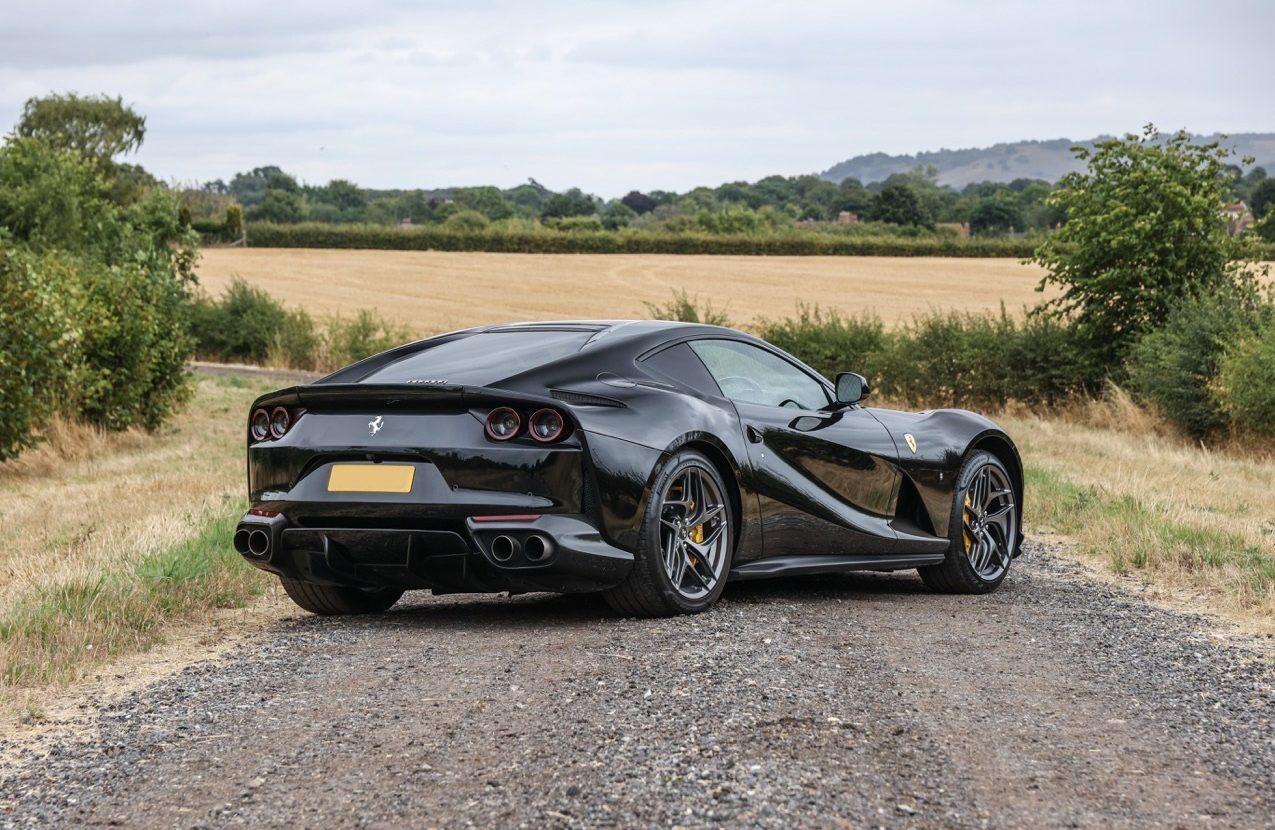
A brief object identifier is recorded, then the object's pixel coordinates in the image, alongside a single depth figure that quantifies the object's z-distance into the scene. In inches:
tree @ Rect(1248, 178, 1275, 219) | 4461.1
